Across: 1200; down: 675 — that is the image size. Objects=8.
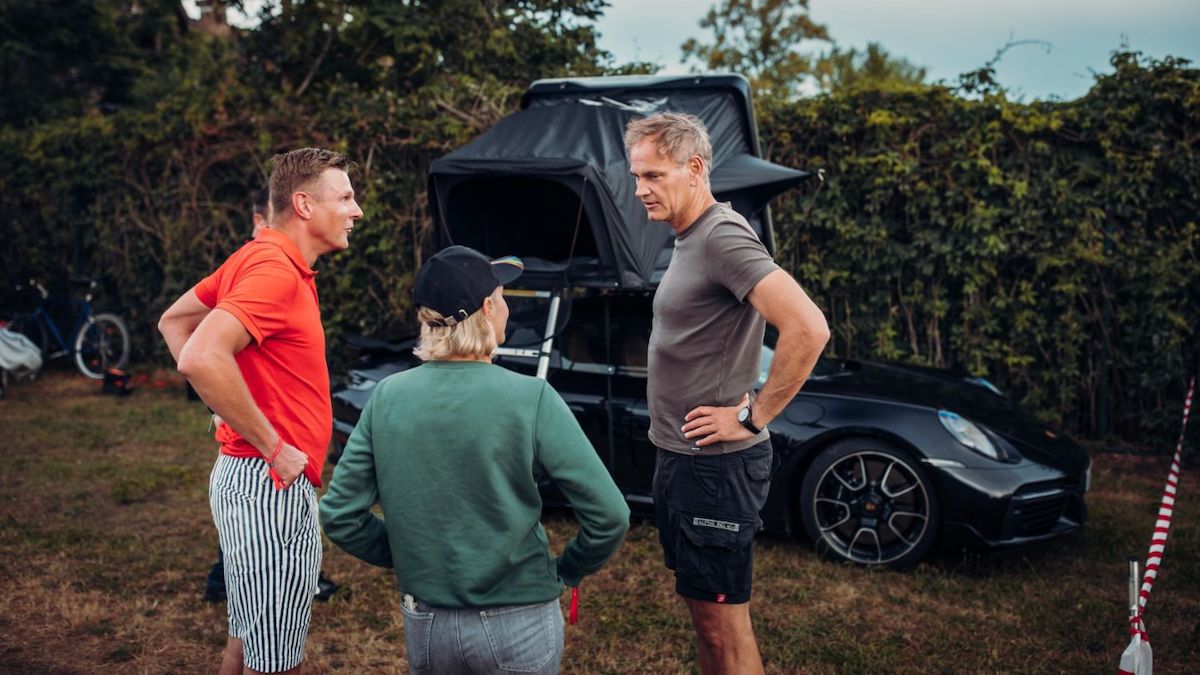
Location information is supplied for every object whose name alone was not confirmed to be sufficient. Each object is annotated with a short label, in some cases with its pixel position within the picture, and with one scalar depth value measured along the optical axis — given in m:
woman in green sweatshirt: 2.03
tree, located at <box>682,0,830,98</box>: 25.70
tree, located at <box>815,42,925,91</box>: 26.72
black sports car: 4.77
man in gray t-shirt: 2.77
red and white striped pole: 3.00
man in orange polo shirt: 2.37
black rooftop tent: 5.07
